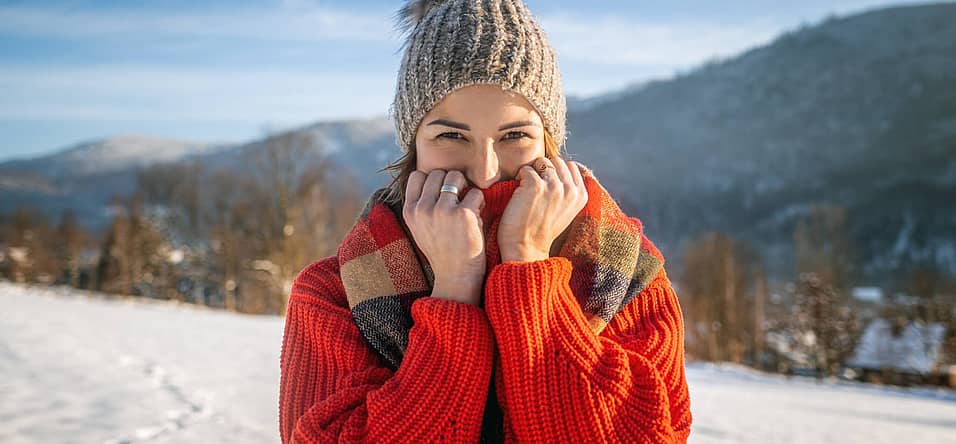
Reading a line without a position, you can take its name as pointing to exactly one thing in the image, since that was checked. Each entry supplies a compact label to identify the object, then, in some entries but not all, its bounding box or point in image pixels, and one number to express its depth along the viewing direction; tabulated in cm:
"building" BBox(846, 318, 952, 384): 2436
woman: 129
